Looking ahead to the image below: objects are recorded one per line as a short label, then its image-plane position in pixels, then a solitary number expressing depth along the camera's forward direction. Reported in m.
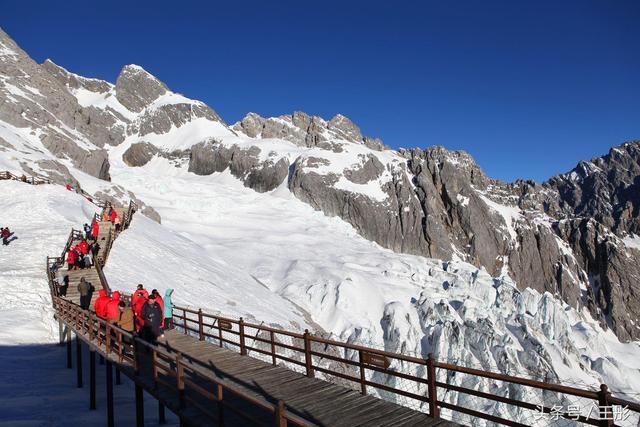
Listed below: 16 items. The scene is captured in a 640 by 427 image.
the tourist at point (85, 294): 16.75
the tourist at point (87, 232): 26.44
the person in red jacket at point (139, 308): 12.09
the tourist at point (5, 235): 24.92
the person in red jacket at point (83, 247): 21.98
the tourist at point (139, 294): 13.14
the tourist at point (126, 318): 14.48
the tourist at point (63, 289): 18.81
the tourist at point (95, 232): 25.50
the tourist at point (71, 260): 21.27
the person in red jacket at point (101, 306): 13.83
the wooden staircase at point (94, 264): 19.70
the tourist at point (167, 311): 14.92
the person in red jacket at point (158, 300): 12.58
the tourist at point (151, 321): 11.89
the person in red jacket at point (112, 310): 13.45
